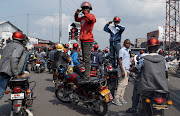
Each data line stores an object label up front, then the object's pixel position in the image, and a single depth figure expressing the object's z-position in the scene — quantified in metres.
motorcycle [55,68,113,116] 4.62
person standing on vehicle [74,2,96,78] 4.83
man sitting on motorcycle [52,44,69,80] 7.97
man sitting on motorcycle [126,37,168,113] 3.54
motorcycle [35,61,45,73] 14.73
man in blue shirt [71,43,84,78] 7.62
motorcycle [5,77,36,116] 4.14
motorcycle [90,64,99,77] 8.31
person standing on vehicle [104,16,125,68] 6.55
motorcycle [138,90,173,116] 3.34
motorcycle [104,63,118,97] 6.30
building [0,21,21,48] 55.16
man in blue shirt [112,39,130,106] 5.83
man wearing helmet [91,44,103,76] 8.62
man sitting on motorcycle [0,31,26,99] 4.06
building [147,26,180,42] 37.02
